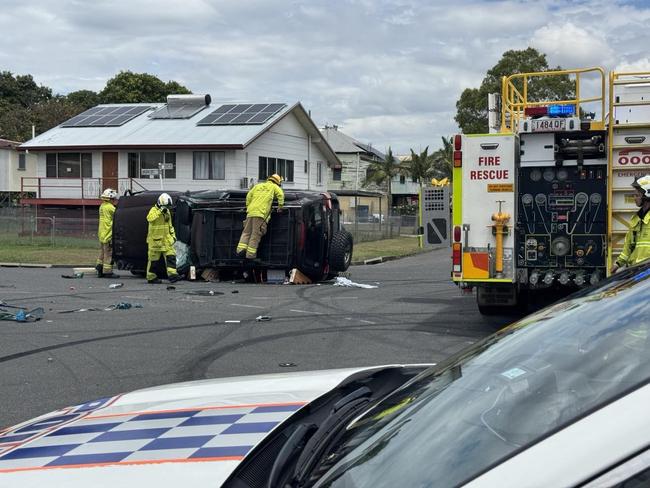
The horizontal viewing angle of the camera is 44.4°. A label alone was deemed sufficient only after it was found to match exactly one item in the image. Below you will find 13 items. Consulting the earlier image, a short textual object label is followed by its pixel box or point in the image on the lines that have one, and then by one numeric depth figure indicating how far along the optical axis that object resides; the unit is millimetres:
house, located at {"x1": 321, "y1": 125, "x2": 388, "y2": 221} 65938
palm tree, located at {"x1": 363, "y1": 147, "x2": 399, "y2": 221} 62281
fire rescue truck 9539
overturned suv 15875
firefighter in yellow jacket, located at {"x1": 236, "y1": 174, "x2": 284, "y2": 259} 15445
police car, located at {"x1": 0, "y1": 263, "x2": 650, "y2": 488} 1395
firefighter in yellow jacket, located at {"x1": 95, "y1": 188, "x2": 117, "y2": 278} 17297
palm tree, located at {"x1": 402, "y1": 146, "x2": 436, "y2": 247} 60625
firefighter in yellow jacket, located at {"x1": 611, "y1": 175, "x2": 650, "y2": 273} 8602
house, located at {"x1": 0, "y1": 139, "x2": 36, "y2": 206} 48281
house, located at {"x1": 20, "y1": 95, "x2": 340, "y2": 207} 33906
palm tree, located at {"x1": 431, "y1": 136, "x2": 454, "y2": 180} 59656
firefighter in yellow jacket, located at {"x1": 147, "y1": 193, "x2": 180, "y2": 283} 16016
